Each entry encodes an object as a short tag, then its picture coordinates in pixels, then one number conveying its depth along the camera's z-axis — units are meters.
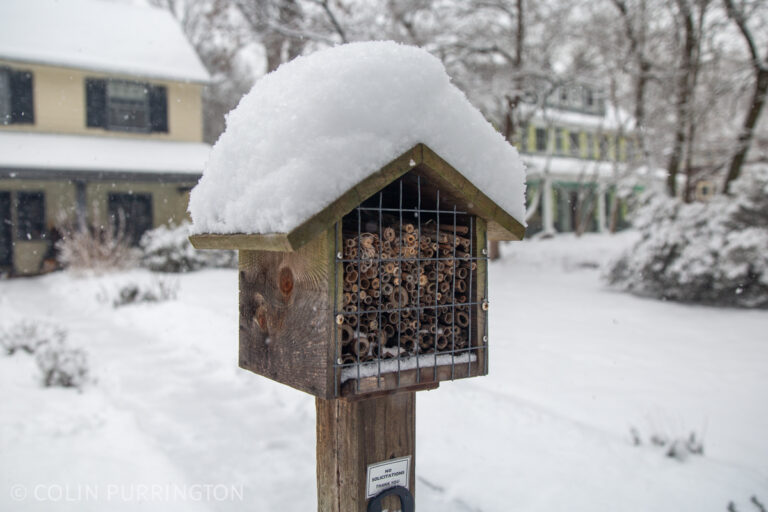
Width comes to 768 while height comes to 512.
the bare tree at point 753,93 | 10.07
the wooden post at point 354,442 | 2.20
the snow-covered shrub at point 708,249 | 8.57
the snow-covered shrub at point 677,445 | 3.99
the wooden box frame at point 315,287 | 1.83
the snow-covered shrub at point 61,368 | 5.94
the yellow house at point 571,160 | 20.77
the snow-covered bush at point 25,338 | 6.96
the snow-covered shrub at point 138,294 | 10.16
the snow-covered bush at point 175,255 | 14.04
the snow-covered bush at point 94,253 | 12.97
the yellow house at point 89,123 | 14.66
